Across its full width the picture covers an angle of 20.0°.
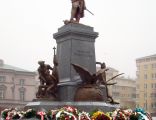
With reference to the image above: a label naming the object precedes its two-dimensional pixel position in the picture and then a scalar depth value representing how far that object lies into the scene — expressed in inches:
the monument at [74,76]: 690.8
